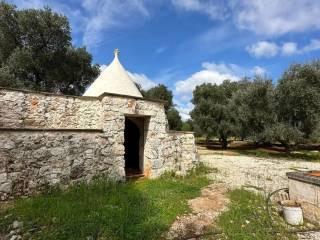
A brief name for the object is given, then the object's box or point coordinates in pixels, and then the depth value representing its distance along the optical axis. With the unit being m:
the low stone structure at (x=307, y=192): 5.16
